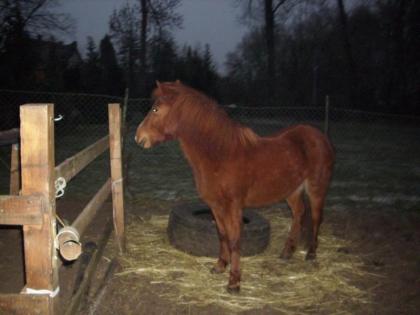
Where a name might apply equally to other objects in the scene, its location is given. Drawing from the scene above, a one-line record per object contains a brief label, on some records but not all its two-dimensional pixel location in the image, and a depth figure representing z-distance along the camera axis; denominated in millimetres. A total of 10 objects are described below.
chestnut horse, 3494
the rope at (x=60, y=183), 2078
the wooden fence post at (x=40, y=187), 1572
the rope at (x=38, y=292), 1663
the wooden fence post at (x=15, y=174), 4462
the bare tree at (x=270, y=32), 22719
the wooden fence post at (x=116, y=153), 3949
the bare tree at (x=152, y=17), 23673
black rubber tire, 4238
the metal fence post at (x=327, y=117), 6866
